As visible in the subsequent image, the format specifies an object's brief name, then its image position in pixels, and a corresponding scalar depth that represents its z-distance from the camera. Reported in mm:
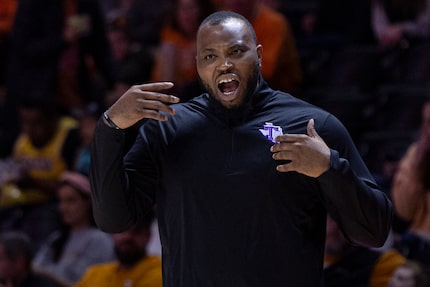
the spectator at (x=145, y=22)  17281
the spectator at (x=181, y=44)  15102
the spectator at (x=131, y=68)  15500
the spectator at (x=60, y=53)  16297
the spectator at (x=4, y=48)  16625
